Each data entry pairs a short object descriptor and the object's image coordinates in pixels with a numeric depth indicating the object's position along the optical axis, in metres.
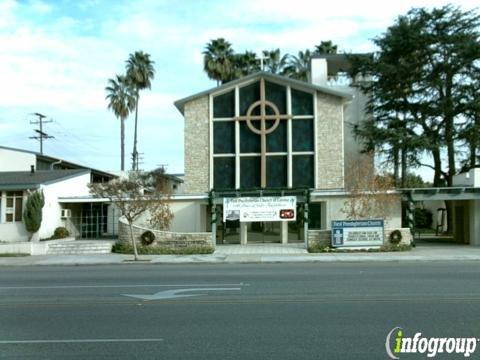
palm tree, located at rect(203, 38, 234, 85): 57.81
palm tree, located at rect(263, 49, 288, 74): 63.97
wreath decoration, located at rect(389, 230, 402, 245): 27.45
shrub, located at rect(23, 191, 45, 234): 30.27
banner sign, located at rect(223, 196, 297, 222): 28.91
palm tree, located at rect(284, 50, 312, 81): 63.16
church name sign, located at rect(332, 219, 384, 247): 26.92
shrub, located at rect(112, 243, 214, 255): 26.91
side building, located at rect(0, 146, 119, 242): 31.16
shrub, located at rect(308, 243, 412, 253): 26.70
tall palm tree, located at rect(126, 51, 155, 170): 59.87
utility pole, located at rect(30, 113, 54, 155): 65.06
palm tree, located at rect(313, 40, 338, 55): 63.98
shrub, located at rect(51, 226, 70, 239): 32.47
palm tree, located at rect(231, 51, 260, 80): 59.71
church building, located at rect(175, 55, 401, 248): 33.84
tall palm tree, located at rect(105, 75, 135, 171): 59.66
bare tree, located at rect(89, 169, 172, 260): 25.52
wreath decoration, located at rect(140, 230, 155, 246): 28.06
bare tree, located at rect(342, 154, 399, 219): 29.14
